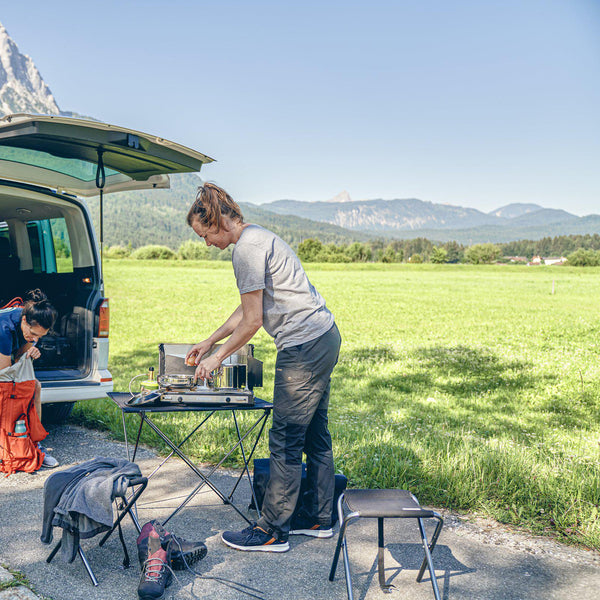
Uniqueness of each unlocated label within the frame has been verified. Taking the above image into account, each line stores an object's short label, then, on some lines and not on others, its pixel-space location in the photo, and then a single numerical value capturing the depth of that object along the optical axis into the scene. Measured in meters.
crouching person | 4.33
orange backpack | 4.42
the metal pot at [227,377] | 3.60
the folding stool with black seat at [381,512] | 2.66
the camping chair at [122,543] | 2.88
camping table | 3.28
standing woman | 3.19
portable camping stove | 3.39
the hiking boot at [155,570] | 2.67
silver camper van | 4.03
